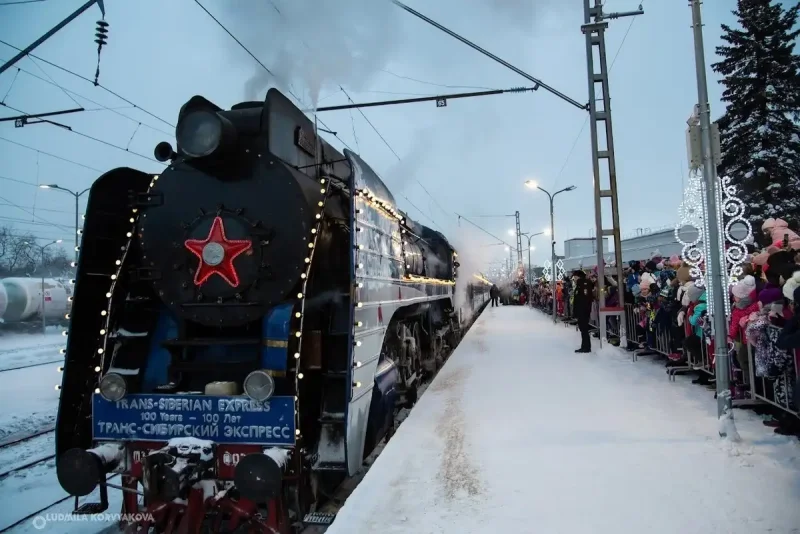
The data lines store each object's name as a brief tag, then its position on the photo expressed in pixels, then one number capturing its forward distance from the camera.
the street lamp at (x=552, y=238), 23.42
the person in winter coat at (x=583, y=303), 11.72
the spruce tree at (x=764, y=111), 18.27
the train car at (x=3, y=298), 24.00
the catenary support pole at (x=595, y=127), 11.95
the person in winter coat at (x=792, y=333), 4.50
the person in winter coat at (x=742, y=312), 5.91
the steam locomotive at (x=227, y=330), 3.74
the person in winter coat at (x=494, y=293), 42.75
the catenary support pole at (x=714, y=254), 5.02
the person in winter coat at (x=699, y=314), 7.04
